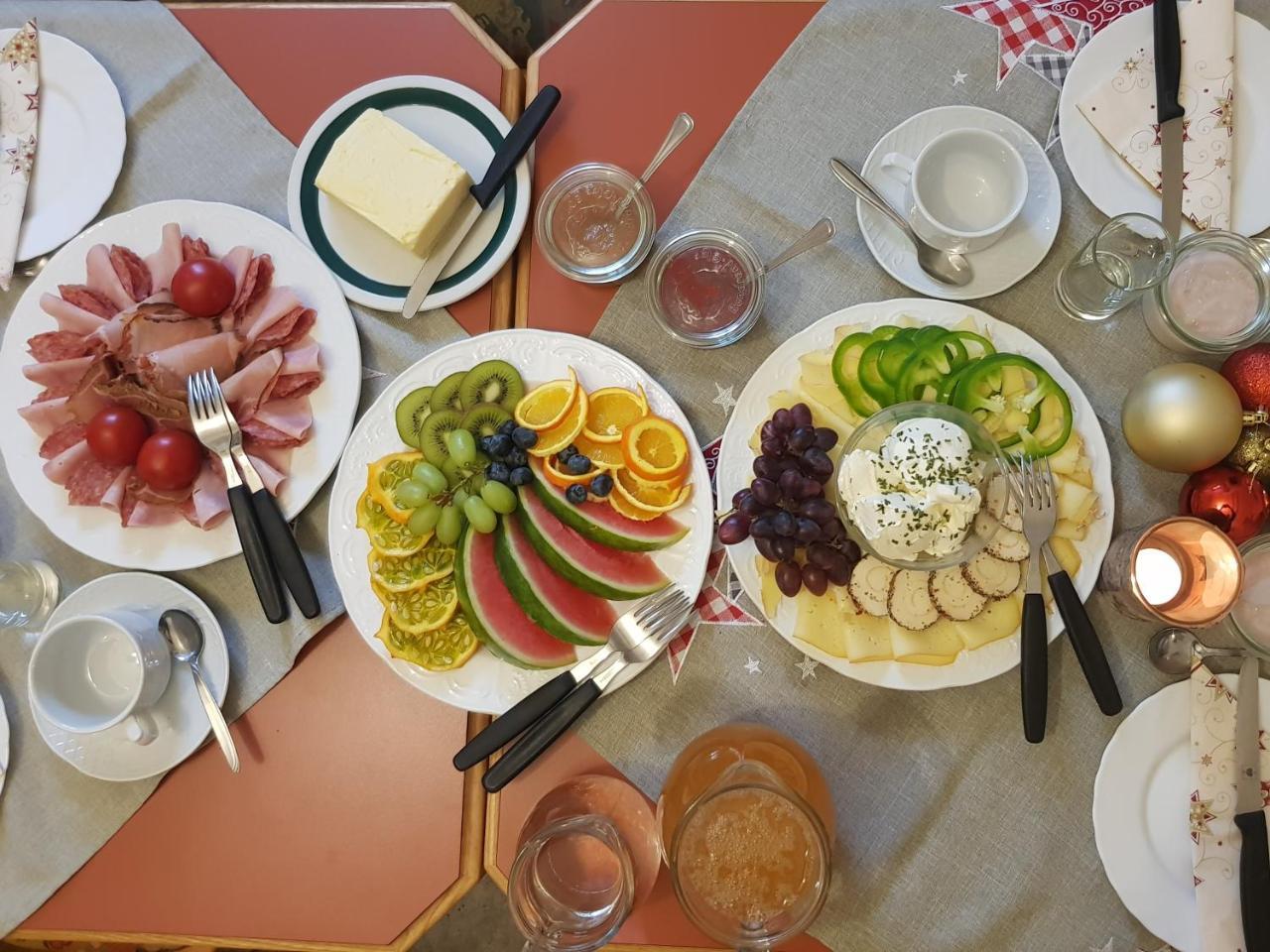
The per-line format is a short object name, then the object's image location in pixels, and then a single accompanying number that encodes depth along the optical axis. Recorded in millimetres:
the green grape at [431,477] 1267
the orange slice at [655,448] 1267
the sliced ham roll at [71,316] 1362
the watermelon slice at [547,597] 1247
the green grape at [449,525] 1271
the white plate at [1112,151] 1319
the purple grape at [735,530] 1224
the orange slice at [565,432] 1281
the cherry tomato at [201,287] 1344
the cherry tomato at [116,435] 1311
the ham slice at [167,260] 1388
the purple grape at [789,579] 1203
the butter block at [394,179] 1339
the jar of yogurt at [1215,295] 1255
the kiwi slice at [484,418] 1301
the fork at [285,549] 1300
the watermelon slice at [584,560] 1263
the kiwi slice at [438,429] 1304
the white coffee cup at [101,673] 1226
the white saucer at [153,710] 1309
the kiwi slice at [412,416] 1325
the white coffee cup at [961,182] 1304
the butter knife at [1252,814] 1156
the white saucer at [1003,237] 1319
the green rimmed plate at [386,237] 1396
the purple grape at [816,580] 1197
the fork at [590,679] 1218
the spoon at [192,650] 1299
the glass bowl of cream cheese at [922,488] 1128
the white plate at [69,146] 1455
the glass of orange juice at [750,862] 1049
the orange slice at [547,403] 1296
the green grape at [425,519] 1269
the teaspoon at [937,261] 1315
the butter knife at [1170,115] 1316
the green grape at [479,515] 1260
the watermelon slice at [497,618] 1251
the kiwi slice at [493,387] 1325
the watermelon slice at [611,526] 1269
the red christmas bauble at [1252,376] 1218
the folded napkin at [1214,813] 1174
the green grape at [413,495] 1263
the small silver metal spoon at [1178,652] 1221
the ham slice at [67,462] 1331
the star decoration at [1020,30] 1396
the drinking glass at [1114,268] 1285
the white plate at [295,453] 1350
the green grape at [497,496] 1256
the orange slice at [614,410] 1312
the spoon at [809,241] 1326
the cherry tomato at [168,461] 1299
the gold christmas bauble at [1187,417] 1199
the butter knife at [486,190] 1376
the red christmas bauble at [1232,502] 1208
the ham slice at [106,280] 1382
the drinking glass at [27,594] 1354
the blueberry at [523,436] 1270
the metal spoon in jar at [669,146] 1345
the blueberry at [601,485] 1267
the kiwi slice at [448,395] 1331
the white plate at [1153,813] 1192
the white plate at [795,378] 1219
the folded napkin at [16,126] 1440
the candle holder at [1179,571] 1173
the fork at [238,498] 1301
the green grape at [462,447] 1262
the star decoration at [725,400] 1355
